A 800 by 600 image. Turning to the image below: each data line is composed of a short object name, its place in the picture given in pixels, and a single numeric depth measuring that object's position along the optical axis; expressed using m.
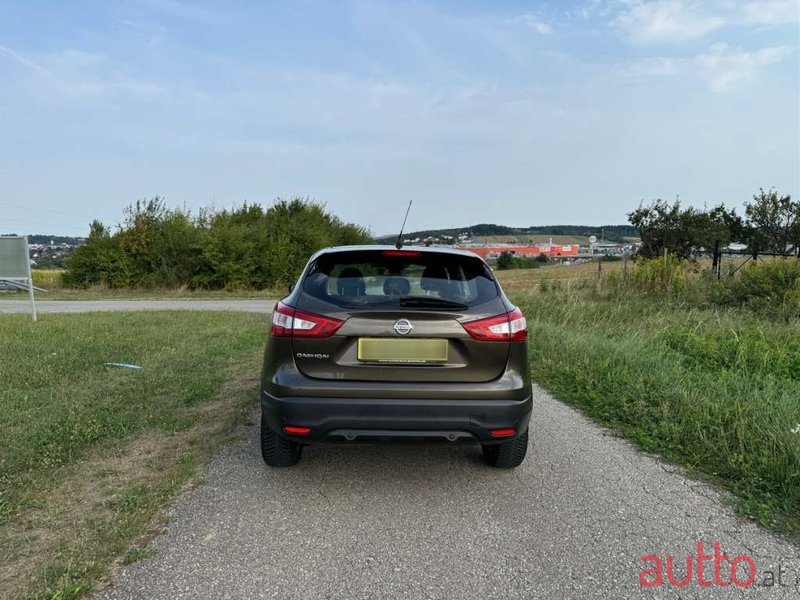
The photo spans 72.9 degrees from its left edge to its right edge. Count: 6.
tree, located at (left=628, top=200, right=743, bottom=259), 23.95
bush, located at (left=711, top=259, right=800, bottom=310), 10.51
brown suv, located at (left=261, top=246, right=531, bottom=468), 3.10
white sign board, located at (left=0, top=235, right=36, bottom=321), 12.01
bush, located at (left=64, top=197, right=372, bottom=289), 25.91
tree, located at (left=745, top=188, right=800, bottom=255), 22.91
